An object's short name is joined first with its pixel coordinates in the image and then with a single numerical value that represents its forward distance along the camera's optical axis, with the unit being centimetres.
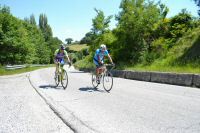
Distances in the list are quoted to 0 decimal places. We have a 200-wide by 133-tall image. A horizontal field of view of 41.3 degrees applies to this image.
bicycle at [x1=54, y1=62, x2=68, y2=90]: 1230
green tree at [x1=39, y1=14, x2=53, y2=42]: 11019
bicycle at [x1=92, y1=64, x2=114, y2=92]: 1118
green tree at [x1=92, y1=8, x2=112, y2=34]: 3553
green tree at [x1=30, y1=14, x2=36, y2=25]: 10012
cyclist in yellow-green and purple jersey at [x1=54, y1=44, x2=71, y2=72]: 1248
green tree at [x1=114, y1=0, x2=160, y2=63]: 2464
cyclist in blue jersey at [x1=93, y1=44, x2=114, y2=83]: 1142
